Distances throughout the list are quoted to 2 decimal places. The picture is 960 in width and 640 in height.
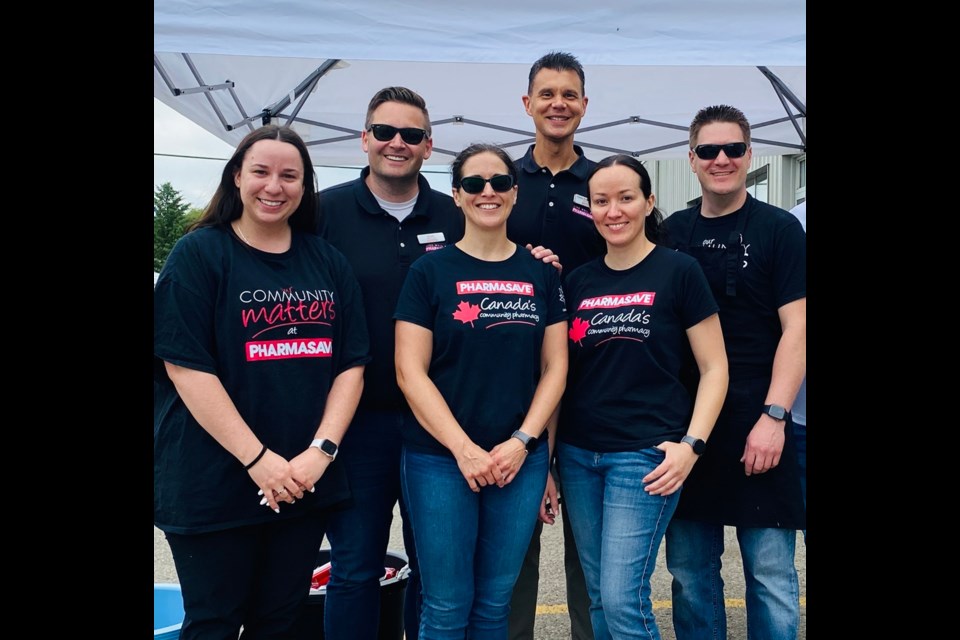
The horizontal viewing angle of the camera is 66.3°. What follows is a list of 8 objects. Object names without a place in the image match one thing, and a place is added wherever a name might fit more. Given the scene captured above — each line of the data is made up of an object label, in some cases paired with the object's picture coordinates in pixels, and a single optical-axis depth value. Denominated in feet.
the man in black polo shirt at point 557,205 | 9.50
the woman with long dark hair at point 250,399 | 6.69
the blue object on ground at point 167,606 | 10.53
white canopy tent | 9.04
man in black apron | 8.11
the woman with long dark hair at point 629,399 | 7.56
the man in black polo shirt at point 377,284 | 8.41
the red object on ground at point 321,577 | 10.45
